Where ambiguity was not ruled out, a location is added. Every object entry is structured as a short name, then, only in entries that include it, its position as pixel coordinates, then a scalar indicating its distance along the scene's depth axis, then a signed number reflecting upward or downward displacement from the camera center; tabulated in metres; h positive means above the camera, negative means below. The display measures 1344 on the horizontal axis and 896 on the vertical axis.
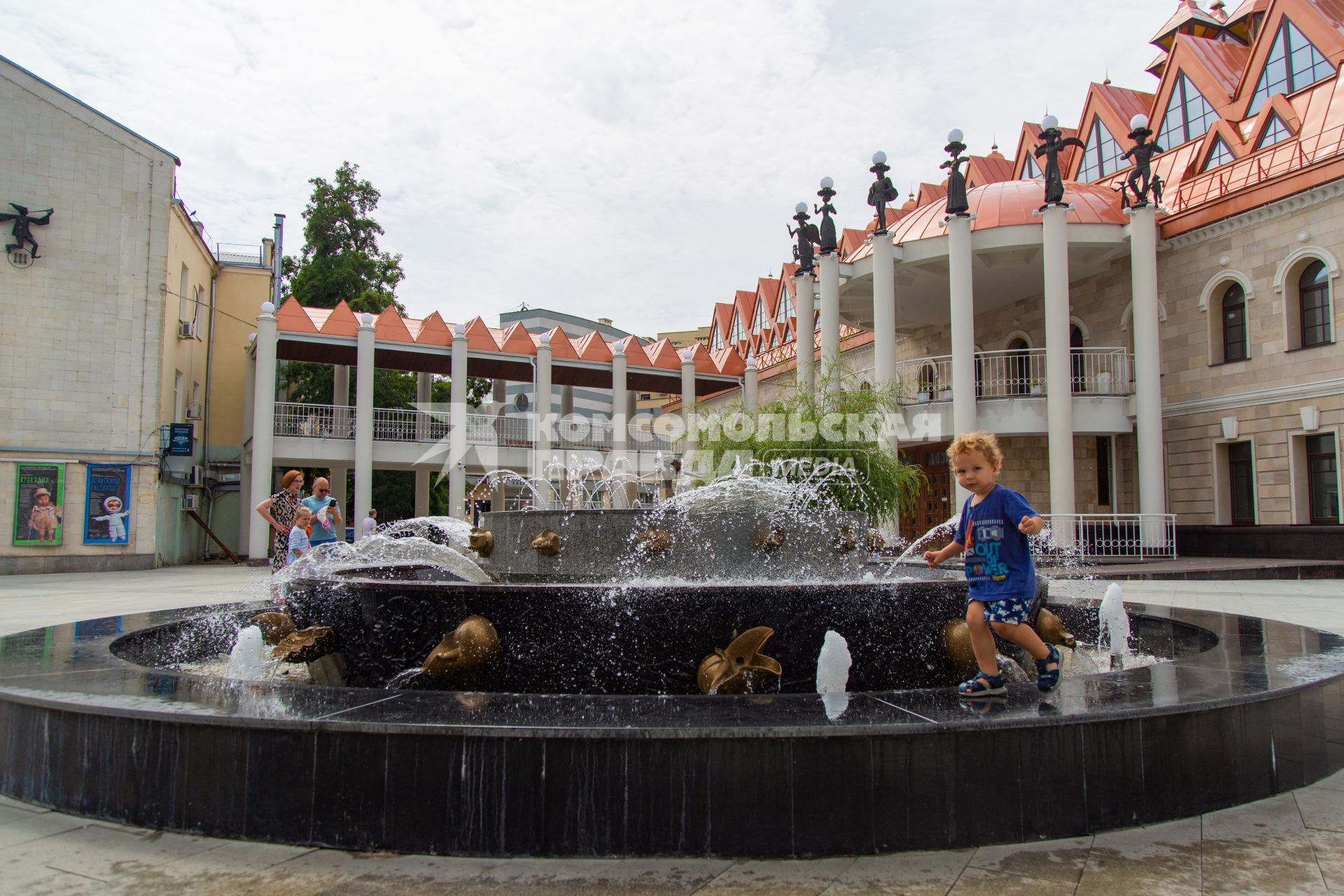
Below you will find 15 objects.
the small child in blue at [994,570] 3.70 -0.29
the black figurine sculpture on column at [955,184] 20.72 +7.49
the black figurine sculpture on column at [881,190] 22.16 +7.85
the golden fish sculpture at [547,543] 7.38 -0.35
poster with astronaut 21.20 -0.13
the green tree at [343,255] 34.03 +9.76
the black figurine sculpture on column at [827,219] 24.62 +7.90
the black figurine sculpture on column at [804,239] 25.53 +7.63
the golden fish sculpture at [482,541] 7.88 -0.36
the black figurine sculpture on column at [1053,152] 19.88 +7.90
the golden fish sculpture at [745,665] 4.39 -0.82
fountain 3.06 -0.88
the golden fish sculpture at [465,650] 4.57 -0.77
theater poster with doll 20.50 -0.13
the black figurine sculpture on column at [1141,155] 19.88 +7.91
